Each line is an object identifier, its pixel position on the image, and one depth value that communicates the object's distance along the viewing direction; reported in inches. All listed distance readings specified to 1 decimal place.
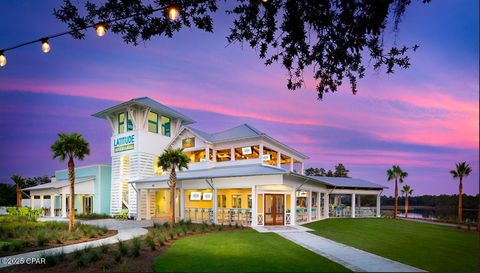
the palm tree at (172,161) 962.8
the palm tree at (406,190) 1669.5
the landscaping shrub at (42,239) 662.8
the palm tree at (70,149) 912.3
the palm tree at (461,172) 1205.7
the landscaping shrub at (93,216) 1397.6
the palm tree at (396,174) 1521.9
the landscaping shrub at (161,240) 620.1
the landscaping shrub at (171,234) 722.9
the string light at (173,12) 324.5
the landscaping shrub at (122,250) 519.9
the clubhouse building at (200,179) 998.4
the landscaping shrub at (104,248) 548.4
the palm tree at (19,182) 1615.4
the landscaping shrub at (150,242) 574.3
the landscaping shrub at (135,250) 514.0
